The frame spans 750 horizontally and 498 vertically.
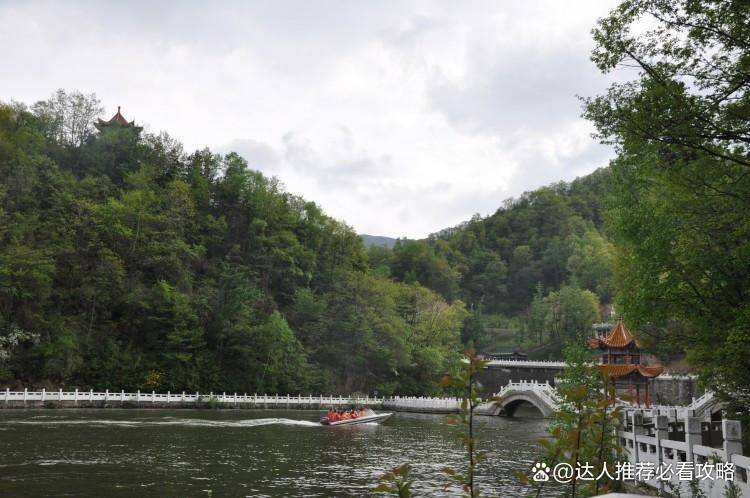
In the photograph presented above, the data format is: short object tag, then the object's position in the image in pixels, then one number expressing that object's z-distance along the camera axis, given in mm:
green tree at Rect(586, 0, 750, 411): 11875
